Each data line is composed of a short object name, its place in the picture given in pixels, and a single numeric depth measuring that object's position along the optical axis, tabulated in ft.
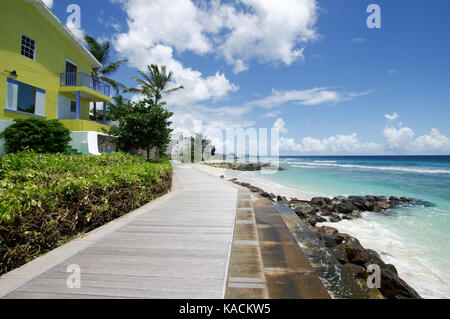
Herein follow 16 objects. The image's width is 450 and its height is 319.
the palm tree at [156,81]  75.01
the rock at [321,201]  32.50
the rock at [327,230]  19.10
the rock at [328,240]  14.61
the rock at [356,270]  10.35
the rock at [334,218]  26.15
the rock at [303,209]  24.99
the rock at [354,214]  28.67
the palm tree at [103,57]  69.87
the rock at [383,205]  34.25
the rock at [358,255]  12.61
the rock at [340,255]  11.76
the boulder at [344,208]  30.09
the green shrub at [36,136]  31.19
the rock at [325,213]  27.97
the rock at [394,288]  10.37
